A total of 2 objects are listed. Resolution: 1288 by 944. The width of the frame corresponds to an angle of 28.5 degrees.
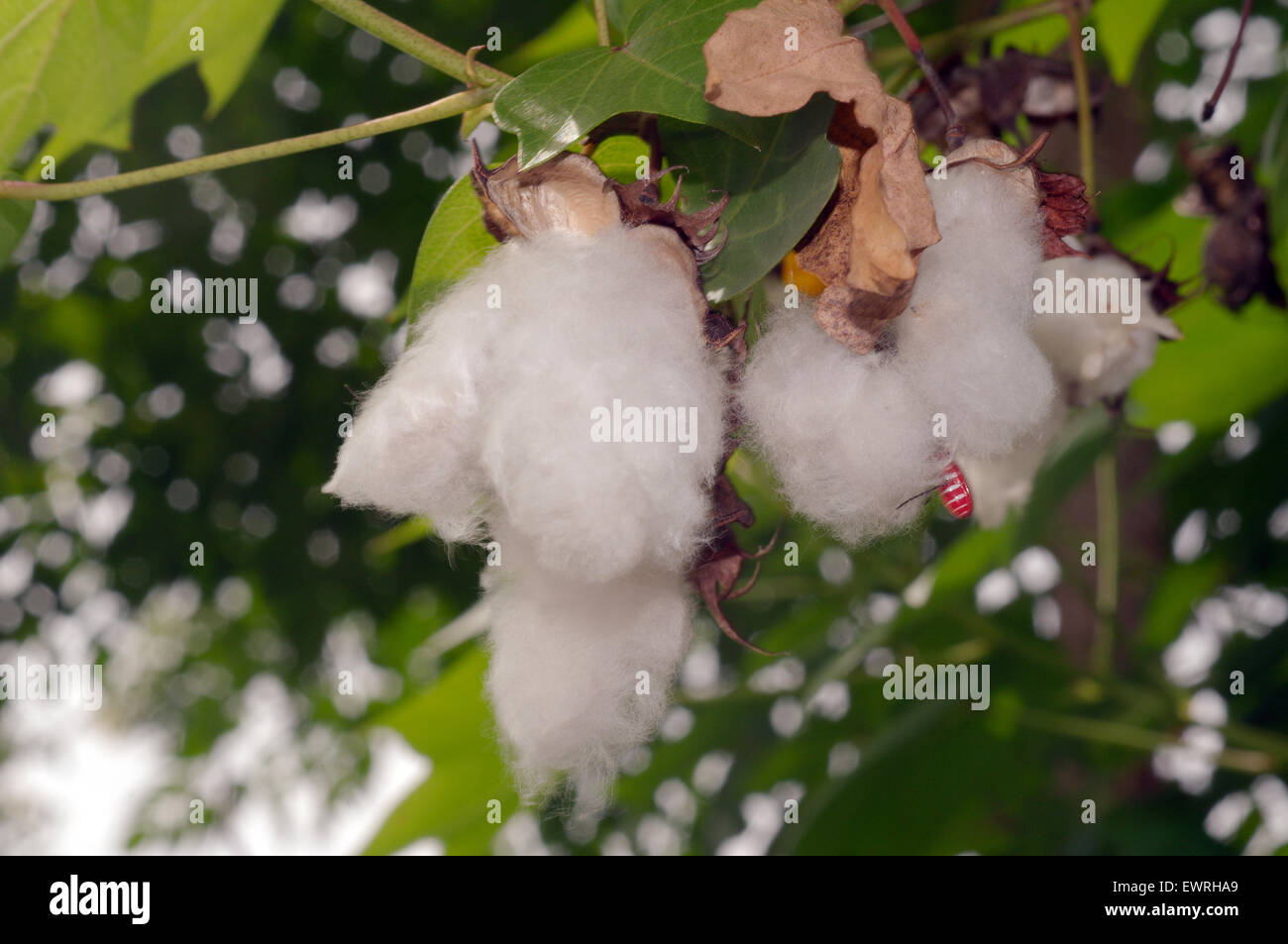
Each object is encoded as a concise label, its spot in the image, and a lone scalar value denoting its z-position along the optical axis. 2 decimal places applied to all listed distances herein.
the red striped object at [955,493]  0.35
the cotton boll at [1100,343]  0.43
